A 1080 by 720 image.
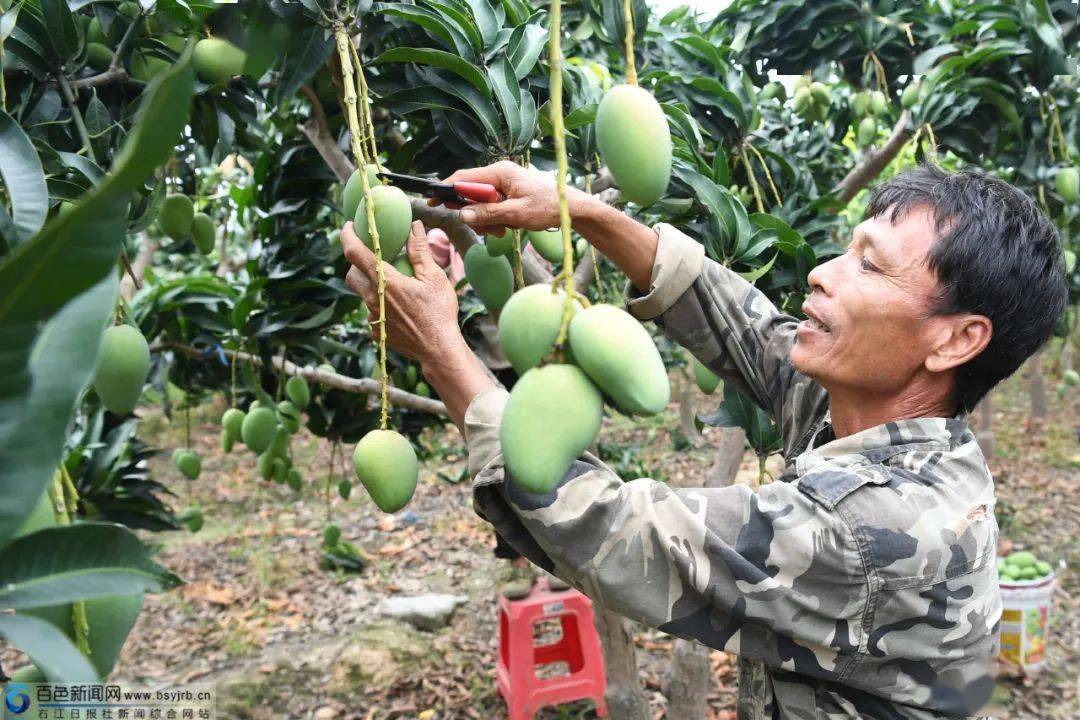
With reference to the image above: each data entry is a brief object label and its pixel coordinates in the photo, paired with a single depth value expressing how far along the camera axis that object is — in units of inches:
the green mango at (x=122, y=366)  35.4
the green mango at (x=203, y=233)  61.0
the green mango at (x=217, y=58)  38.9
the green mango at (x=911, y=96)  72.6
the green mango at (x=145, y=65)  42.5
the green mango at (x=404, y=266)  35.8
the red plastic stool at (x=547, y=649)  98.5
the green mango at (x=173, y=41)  40.9
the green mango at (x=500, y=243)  37.0
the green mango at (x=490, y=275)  38.7
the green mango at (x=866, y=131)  78.0
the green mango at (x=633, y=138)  24.7
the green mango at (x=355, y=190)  33.8
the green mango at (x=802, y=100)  80.3
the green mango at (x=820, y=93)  79.0
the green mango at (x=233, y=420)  71.1
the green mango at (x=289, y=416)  74.3
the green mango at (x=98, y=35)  41.8
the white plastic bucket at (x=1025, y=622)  109.0
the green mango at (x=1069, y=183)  72.3
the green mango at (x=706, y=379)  56.6
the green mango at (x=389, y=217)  31.3
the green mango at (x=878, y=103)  77.4
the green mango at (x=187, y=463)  87.4
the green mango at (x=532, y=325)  19.8
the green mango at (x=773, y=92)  87.5
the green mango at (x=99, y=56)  41.6
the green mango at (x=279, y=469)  80.1
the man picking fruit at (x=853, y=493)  31.7
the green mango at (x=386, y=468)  31.3
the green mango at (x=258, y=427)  65.6
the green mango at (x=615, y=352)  19.0
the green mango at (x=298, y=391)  72.2
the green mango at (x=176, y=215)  52.6
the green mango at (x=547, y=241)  37.6
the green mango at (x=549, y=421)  19.5
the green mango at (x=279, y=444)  75.9
